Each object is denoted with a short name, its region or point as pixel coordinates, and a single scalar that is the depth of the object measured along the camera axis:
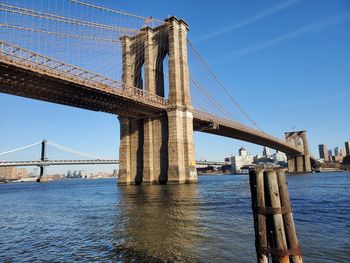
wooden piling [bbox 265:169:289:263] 5.68
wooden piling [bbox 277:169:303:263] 5.68
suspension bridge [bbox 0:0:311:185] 33.72
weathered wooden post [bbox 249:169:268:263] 5.97
